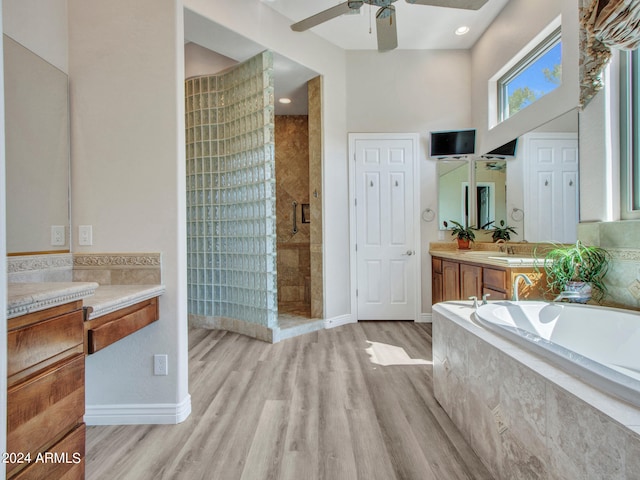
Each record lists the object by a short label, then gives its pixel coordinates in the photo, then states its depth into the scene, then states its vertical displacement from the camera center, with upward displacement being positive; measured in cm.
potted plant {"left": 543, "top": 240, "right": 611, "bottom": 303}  208 -23
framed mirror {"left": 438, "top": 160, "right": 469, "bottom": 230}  404 +55
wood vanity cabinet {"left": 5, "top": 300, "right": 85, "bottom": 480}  86 -45
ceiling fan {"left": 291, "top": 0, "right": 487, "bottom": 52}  227 +162
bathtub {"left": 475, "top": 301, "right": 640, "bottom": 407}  127 -48
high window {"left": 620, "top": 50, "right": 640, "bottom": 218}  204 +63
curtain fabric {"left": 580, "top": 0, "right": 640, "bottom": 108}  169 +112
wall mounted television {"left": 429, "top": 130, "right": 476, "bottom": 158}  401 +112
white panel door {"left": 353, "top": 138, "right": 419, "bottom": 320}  412 +3
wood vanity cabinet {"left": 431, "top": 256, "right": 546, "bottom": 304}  243 -40
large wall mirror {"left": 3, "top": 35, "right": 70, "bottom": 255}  160 +46
